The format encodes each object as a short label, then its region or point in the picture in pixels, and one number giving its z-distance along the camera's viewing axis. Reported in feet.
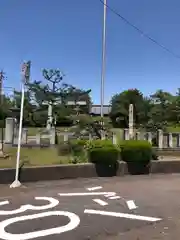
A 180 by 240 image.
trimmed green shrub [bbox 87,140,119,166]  21.58
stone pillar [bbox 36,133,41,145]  49.03
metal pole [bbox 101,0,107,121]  48.07
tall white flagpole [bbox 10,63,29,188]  17.47
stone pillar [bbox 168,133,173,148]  55.72
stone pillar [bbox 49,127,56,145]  49.24
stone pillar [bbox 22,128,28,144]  49.90
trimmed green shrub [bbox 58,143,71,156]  29.21
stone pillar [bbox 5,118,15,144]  43.53
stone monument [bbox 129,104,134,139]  47.22
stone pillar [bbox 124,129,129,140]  51.26
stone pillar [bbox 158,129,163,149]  53.80
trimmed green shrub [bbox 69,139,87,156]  26.61
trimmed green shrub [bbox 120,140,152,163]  22.95
